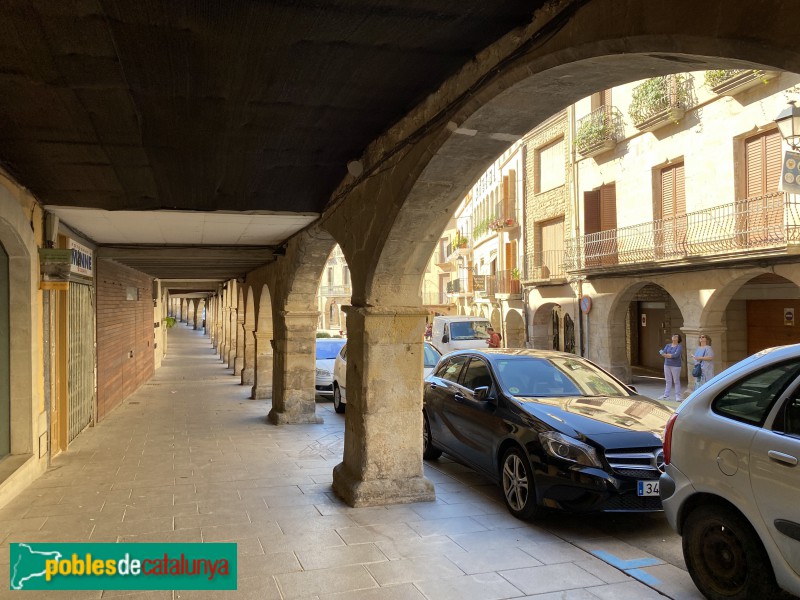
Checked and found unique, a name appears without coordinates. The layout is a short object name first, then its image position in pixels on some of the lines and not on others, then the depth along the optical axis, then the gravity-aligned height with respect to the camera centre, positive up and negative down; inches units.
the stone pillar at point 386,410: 220.8 -38.2
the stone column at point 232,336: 800.3 -38.6
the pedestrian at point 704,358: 498.9 -48.0
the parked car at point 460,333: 754.8 -38.2
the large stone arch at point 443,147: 79.4 +34.0
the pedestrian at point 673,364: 534.9 -56.4
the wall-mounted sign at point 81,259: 333.7 +29.5
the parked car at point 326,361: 542.0 -51.0
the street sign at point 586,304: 719.7 -4.5
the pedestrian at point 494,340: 717.3 -44.3
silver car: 121.0 -38.2
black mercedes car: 188.9 -43.8
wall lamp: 367.9 +104.0
